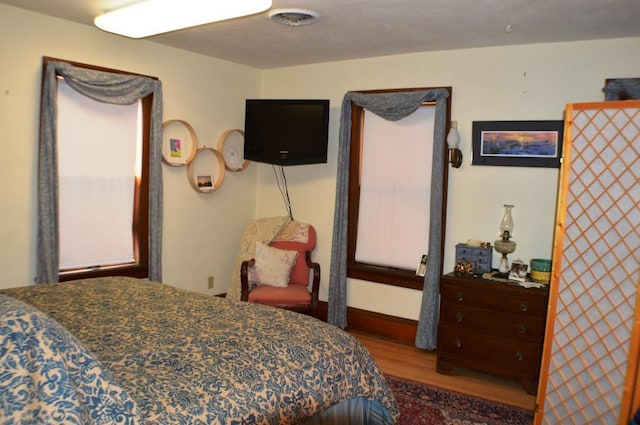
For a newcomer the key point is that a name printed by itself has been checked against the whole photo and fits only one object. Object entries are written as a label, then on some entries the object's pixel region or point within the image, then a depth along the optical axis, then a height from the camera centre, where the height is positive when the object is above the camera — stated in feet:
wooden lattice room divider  8.65 -1.44
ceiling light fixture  8.80 +2.96
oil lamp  12.64 -1.47
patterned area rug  10.14 -4.77
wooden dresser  11.51 -3.43
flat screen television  15.16 +1.32
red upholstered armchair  14.32 -2.94
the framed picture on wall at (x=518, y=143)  12.51 +1.04
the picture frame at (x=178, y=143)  14.60 +0.80
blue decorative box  12.95 -1.91
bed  4.36 -2.40
